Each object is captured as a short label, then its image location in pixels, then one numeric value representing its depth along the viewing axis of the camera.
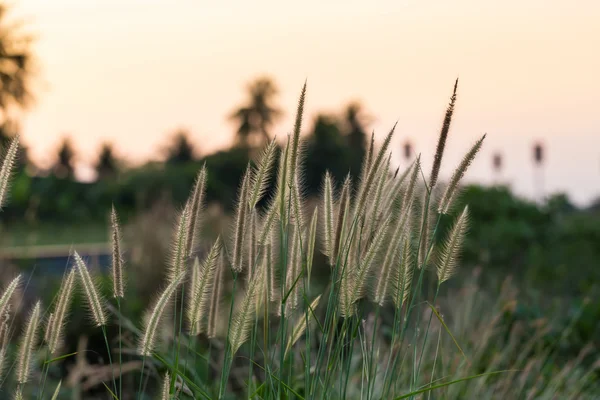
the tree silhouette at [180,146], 63.41
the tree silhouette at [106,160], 64.25
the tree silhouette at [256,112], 66.06
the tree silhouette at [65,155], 64.50
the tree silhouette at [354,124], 60.78
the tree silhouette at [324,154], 46.66
